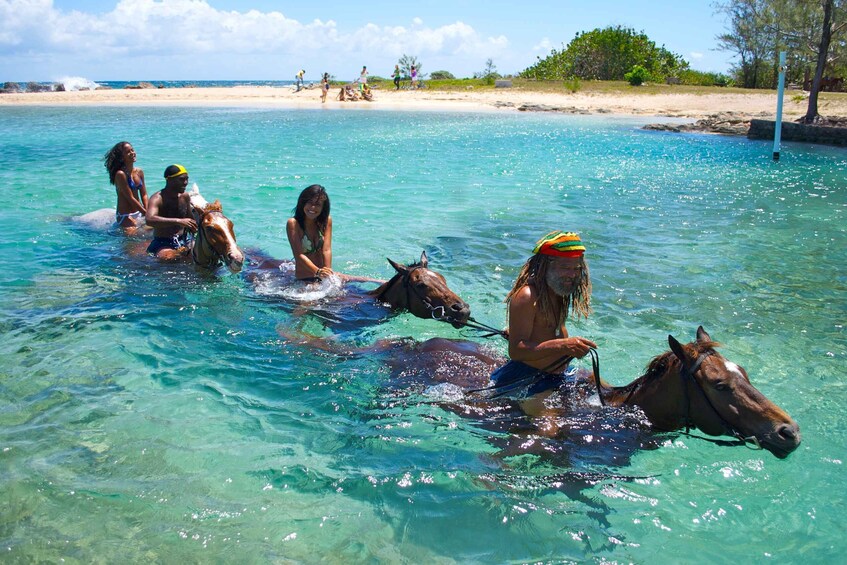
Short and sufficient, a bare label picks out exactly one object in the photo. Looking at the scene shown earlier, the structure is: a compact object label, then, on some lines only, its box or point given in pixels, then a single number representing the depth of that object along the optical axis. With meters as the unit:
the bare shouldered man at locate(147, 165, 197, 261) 9.13
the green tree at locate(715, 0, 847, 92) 27.42
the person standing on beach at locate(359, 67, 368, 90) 50.48
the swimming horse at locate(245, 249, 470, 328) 6.27
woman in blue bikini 10.65
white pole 20.68
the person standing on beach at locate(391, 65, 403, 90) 58.31
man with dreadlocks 4.52
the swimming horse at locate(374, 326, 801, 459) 3.88
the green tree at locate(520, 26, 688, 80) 58.03
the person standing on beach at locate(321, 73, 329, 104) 51.66
